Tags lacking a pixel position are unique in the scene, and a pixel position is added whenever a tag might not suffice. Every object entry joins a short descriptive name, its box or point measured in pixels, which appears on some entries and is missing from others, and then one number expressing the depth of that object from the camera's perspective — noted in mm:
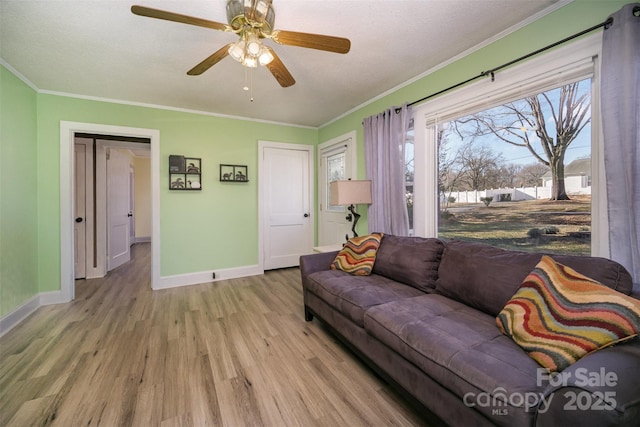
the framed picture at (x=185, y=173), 3531
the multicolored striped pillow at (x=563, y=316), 993
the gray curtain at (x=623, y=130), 1369
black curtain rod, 1494
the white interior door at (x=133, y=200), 6430
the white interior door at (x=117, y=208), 4316
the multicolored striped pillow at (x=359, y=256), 2385
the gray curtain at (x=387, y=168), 2709
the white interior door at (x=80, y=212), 3873
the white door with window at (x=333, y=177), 3768
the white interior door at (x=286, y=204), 4223
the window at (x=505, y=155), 1615
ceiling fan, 1369
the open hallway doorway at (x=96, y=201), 3025
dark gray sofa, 812
